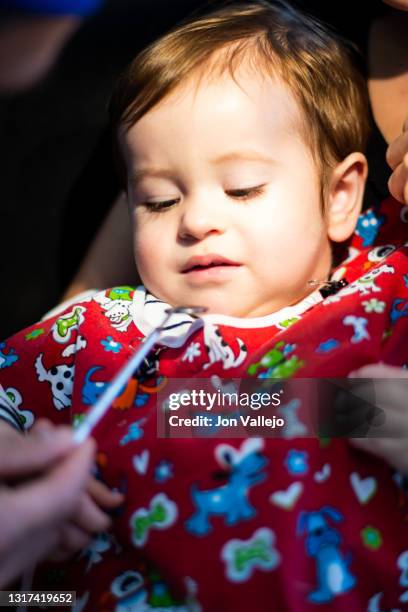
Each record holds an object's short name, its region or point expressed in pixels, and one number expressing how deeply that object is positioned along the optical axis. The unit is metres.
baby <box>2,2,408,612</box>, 0.90
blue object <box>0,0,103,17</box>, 1.43
